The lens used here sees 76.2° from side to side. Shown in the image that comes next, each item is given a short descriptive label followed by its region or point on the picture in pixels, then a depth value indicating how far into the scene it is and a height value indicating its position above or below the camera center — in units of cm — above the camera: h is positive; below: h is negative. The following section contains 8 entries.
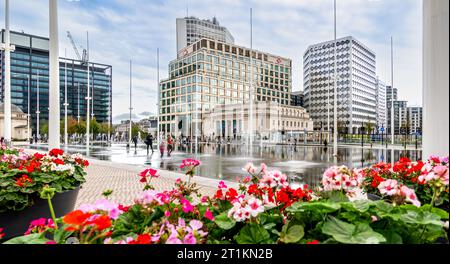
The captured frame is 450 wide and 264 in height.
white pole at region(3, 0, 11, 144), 1036 +150
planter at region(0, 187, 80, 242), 265 -79
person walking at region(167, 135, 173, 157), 1783 -81
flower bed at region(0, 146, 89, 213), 269 -46
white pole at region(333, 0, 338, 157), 1321 +124
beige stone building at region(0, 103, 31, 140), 4098 +136
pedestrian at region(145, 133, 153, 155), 1988 -40
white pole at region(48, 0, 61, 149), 484 +86
